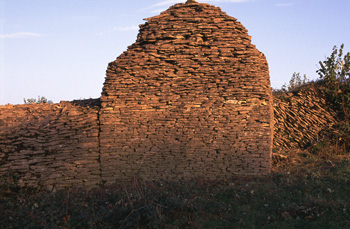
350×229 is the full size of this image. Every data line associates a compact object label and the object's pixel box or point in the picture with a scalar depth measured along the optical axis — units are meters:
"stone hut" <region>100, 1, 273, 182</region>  7.55
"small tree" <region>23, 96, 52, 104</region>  15.05
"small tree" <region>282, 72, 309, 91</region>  12.77
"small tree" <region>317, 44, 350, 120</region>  10.98
